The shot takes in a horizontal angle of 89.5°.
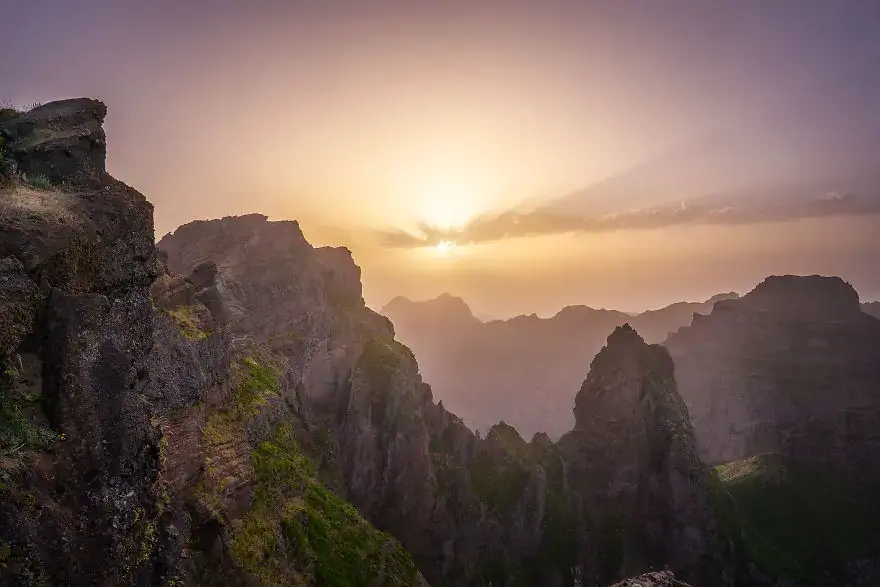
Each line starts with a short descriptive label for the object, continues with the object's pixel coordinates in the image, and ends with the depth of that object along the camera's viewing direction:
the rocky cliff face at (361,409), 80.19
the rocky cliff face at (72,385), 13.42
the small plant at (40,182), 19.18
